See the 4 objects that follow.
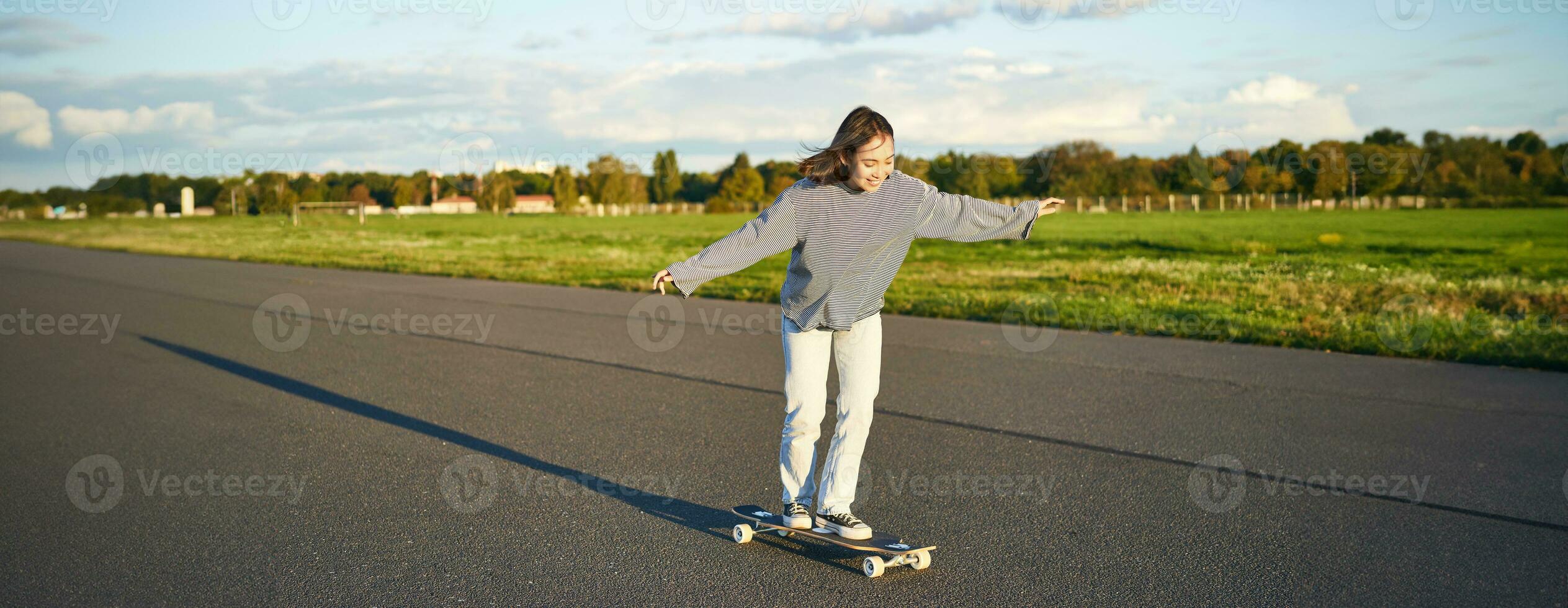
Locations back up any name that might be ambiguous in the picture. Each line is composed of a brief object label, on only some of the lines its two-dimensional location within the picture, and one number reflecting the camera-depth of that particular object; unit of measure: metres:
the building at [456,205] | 121.81
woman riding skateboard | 4.15
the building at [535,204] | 119.81
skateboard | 4.07
